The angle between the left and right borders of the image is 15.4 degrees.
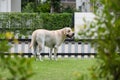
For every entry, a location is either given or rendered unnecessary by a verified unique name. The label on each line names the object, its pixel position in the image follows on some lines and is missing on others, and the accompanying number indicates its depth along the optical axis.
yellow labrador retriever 15.07
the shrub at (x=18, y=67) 3.51
